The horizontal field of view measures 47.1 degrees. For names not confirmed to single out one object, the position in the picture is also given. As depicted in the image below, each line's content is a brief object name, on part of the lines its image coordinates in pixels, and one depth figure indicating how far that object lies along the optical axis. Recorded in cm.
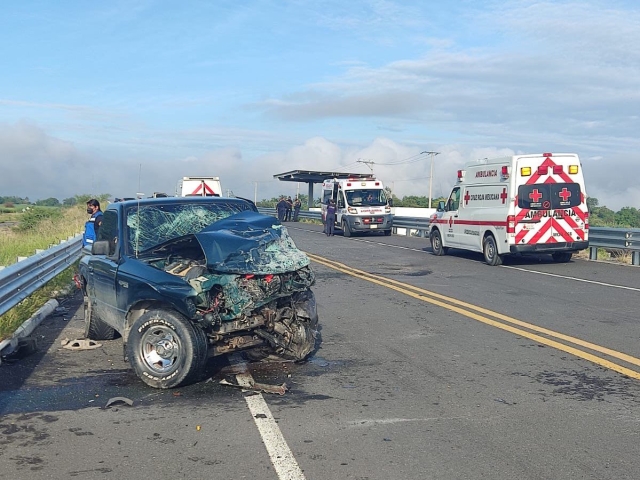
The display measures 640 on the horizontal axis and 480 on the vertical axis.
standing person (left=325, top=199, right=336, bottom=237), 3272
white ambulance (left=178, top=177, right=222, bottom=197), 3130
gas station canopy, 4812
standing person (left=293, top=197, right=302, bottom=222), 4864
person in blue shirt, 1488
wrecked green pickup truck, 678
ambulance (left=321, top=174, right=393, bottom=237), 3189
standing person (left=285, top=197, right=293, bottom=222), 4875
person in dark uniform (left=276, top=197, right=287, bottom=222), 4688
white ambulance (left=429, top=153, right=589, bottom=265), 1747
